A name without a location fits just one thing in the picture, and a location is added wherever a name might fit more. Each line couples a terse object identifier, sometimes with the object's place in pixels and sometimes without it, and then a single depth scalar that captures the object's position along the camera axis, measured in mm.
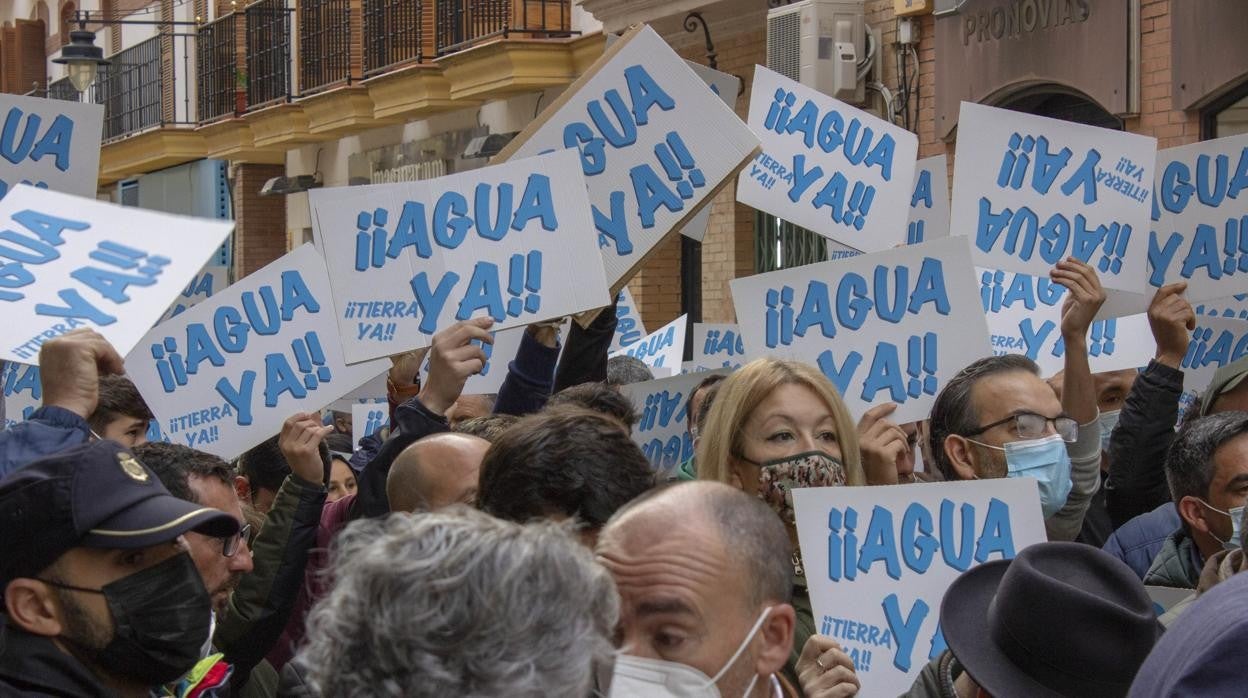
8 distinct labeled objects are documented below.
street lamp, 20703
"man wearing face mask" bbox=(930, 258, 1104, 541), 4613
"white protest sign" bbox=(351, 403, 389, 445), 7816
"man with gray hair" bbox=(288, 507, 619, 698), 1932
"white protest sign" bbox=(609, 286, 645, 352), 9062
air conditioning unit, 13406
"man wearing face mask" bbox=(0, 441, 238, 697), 2979
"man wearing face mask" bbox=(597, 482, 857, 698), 2617
